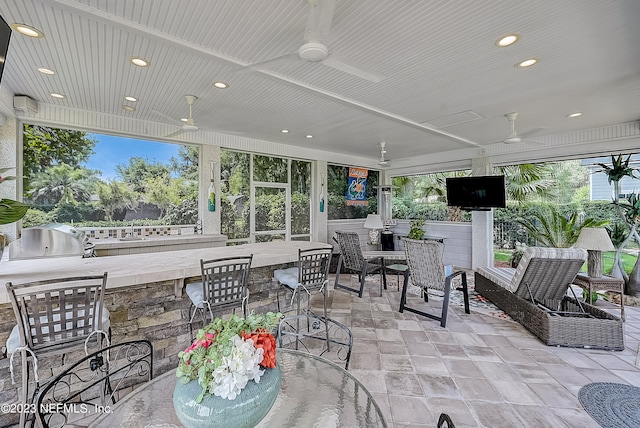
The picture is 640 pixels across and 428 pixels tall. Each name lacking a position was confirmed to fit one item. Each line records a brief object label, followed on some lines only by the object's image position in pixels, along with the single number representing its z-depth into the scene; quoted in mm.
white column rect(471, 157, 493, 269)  6379
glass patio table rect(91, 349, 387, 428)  1234
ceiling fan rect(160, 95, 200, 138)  3529
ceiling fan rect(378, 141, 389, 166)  6069
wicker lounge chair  2920
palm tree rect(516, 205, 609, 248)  5371
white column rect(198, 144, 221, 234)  5273
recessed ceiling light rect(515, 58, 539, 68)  2744
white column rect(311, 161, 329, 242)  7027
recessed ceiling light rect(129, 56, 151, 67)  2734
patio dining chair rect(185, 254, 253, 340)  2227
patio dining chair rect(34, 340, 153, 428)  1888
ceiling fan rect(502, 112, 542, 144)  4199
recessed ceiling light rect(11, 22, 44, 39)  2203
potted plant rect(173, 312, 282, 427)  942
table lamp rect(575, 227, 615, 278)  3520
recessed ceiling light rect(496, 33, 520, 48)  2375
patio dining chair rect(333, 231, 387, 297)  4691
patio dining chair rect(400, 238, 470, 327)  3611
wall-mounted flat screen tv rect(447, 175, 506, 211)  5855
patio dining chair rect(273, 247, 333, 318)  2848
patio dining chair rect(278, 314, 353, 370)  2771
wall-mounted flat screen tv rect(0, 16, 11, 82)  1796
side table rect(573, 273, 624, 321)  3535
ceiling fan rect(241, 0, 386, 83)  1661
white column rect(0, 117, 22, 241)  3600
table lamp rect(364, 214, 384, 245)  6656
